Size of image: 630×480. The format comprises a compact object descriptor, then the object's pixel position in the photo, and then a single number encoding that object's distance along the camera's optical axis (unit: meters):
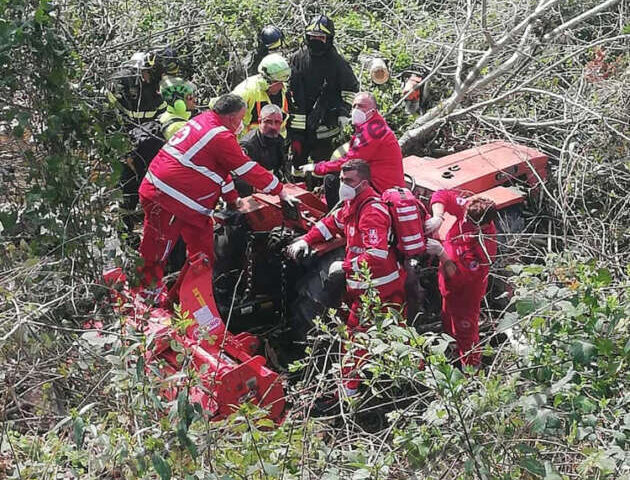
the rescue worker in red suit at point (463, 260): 5.54
